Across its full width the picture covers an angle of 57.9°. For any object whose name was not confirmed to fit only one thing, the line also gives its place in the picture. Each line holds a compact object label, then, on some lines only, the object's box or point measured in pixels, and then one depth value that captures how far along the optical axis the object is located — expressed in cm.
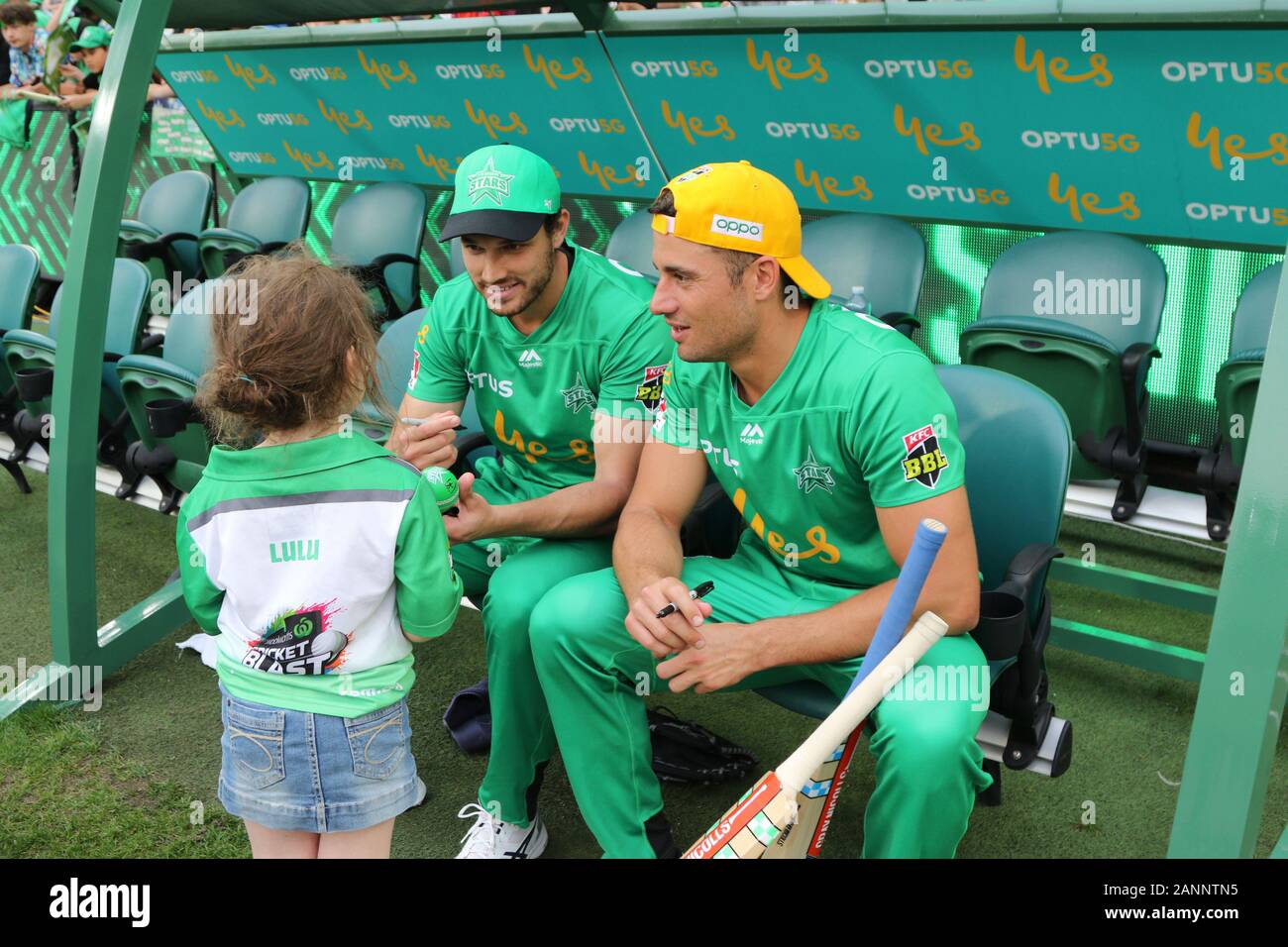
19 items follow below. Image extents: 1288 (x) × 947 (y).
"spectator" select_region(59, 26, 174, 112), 730
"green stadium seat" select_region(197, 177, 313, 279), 583
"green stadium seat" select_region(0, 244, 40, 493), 464
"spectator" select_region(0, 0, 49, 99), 802
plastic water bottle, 315
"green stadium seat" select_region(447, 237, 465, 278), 495
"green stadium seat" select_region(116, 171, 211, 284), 602
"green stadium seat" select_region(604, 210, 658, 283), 459
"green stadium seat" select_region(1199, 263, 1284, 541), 314
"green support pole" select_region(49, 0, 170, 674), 303
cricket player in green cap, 252
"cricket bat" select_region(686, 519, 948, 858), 145
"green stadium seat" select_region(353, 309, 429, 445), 347
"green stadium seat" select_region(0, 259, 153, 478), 387
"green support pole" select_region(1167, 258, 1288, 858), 149
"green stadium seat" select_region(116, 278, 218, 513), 346
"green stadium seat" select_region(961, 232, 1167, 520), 357
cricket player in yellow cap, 207
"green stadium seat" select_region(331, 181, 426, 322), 532
